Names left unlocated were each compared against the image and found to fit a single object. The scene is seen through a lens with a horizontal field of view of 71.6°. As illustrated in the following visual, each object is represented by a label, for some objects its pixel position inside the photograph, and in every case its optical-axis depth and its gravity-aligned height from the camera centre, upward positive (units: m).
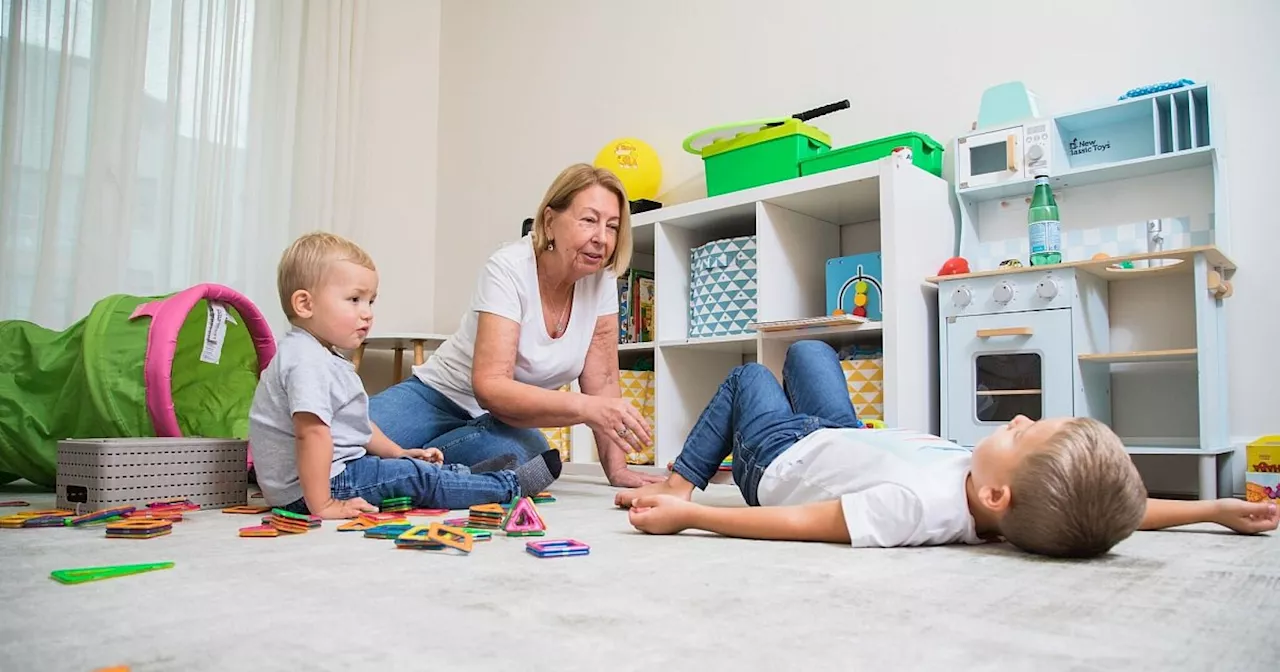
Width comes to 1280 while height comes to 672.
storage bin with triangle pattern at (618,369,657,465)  3.05 -0.01
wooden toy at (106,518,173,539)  1.42 -0.23
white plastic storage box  1.76 -0.18
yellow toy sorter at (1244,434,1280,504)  1.95 -0.18
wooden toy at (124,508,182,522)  1.62 -0.24
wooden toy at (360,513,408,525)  1.55 -0.23
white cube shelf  2.35 +0.36
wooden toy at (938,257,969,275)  2.40 +0.33
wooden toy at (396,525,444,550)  1.29 -0.22
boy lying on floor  1.10 -0.14
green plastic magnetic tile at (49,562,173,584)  1.04 -0.22
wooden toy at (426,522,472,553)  1.25 -0.21
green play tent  2.10 +0.04
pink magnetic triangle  1.45 -0.22
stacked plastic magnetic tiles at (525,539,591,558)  1.21 -0.22
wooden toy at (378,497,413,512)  1.76 -0.23
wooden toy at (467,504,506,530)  1.49 -0.22
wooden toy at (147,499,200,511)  1.82 -0.24
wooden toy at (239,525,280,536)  1.44 -0.23
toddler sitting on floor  1.65 -0.05
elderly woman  1.95 +0.09
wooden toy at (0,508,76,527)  1.57 -0.24
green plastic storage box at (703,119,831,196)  2.67 +0.72
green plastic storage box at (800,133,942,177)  2.47 +0.67
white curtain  3.16 +0.96
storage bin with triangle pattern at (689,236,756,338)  2.74 +0.32
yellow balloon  3.31 +0.83
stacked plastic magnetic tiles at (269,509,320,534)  1.49 -0.23
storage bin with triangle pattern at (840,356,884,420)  2.43 +0.01
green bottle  2.26 +0.41
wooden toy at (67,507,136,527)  1.58 -0.23
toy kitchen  2.12 +0.26
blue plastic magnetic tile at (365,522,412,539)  1.42 -0.23
